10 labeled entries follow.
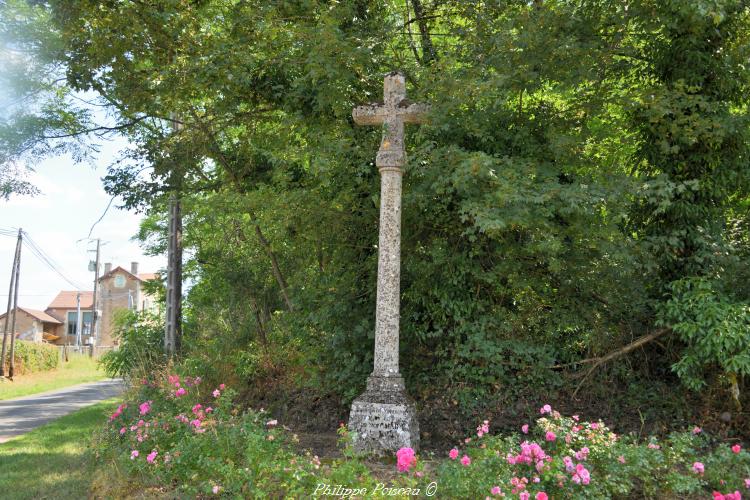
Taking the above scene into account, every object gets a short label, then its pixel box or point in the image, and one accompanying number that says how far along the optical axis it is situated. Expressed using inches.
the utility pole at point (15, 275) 1037.8
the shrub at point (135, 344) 488.1
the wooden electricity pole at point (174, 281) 489.7
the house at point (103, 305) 2235.5
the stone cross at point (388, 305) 230.2
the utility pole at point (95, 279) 1383.6
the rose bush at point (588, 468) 159.5
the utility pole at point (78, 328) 2006.6
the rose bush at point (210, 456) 170.6
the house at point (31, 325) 2036.2
